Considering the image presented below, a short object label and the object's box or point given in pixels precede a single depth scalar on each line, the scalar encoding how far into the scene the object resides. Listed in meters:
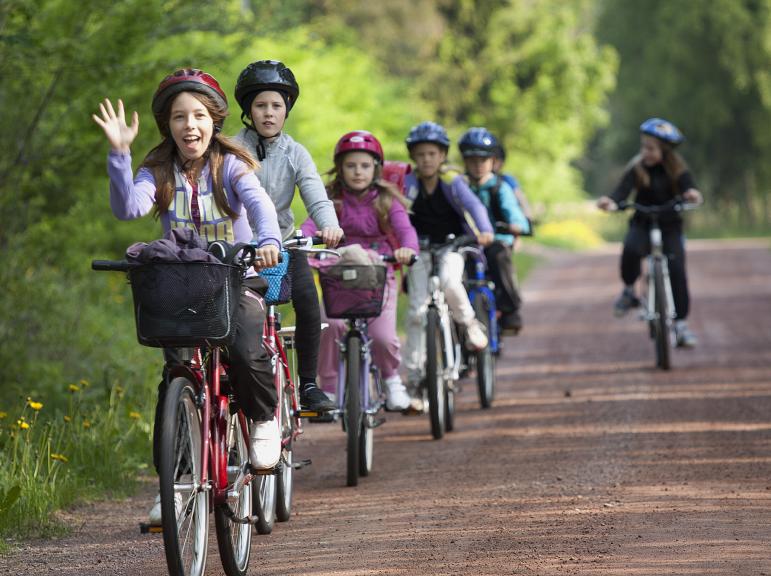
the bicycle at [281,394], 13.07
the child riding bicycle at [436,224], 20.27
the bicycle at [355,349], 16.19
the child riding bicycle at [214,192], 11.59
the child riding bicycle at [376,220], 17.47
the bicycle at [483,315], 22.00
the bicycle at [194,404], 10.37
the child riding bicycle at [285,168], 14.40
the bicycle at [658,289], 25.42
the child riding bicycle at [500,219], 23.69
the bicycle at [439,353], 19.11
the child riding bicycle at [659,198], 26.09
